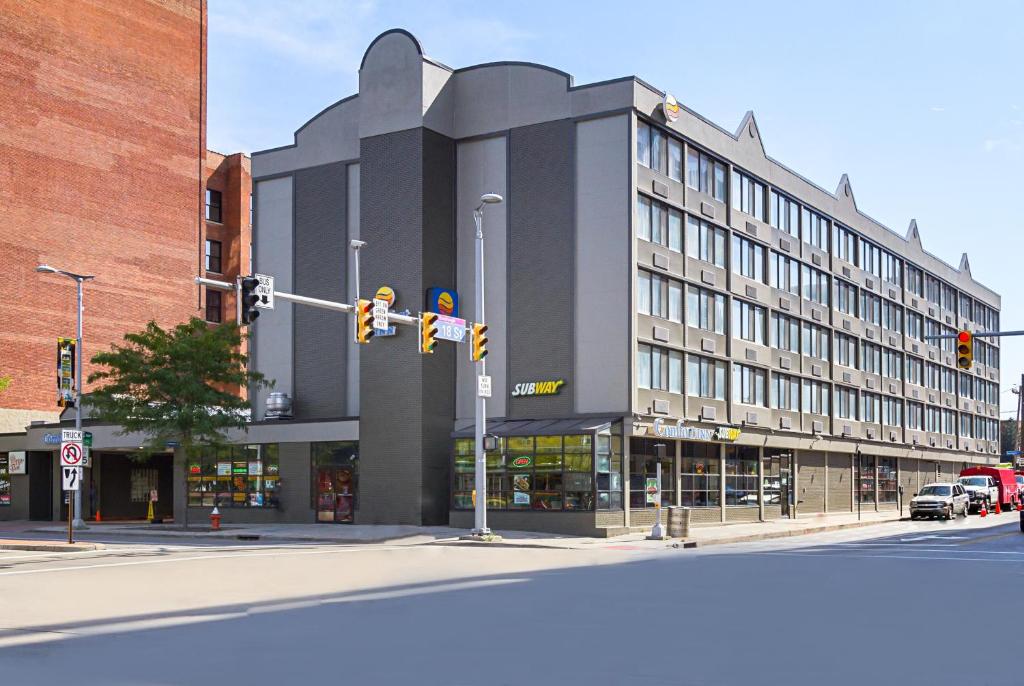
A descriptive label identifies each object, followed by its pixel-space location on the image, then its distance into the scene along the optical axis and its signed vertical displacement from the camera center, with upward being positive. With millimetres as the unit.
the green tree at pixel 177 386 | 40562 +1385
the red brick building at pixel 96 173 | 58844 +14021
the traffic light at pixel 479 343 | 33781 +2365
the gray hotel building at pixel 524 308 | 39875 +4358
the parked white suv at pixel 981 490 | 56969 -3509
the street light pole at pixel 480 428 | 33000 -142
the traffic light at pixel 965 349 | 33781 +2119
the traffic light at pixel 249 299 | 24172 +2658
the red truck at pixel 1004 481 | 60650 -3282
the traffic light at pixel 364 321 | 28453 +2562
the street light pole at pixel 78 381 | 42406 +1700
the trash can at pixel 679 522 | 34688 -3030
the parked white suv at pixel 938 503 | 50688 -3650
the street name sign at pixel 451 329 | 32812 +2740
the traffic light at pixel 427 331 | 31500 +2536
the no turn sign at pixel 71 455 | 31042 -808
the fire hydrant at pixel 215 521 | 39581 -3356
